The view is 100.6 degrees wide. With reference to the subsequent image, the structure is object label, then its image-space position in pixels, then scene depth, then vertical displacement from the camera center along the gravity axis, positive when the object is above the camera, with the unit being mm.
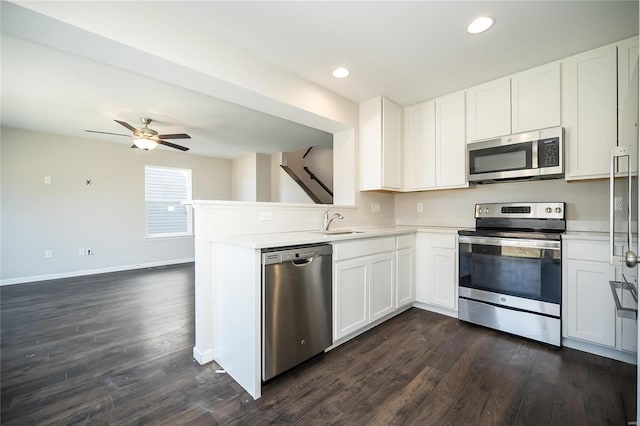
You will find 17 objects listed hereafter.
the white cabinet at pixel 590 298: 2018 -700
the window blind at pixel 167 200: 5734 +287
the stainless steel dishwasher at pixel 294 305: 1718 -657
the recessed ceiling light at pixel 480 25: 1854 +1338
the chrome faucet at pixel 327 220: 2803 -88
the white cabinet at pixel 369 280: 2209 -656
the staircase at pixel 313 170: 6160 +1009
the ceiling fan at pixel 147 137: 3777 +1101
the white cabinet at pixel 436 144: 2959 +790
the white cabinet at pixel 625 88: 1667 +945
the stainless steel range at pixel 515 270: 2246 -551
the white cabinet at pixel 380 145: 3123 +806
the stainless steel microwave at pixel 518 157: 2352 +514
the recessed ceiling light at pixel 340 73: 2506 +1339
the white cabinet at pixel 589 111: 2143 +831
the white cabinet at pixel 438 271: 2824 -663
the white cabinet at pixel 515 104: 2396 +1042
